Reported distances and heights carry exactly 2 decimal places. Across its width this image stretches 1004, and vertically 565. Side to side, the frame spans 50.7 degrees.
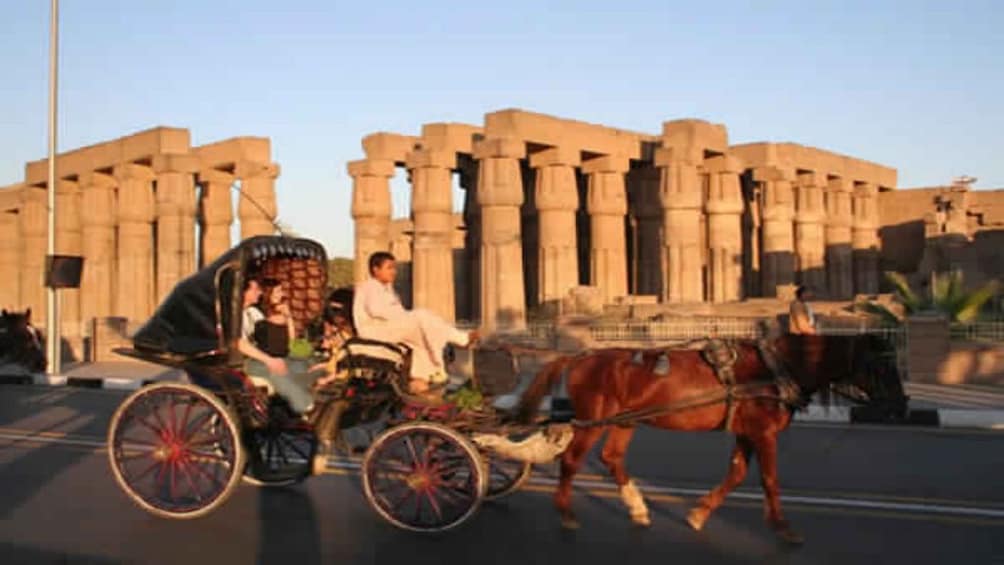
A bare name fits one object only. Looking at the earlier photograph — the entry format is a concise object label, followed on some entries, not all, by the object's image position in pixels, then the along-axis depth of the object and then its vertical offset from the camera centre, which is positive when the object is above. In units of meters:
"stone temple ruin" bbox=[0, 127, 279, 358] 33.47 +3.29
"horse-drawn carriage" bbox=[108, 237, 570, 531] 6.90 -0.83
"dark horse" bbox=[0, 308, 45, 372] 20.17 -0.66
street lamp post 22.16 +2.15
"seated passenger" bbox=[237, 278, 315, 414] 7.79 -0.46
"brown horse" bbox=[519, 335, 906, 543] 6.52 -0.56
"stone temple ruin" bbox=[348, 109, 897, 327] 27.03 +2.79
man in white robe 7.48 -0.15
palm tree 19.72 +0.00
